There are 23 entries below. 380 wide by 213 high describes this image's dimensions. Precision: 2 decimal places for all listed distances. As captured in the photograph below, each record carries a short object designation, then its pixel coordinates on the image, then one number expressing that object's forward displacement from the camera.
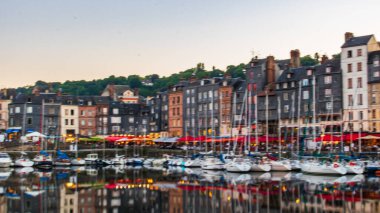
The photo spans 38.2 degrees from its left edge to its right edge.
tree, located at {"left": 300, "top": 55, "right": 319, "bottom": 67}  122.97
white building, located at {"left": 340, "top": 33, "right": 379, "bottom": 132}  69.00
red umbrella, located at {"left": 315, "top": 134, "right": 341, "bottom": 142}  63.80
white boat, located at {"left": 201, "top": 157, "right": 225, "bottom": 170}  62.25
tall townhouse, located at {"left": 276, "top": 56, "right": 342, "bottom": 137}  71.38
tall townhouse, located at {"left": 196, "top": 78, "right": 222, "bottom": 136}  88.56
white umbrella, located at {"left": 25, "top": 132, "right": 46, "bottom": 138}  77.64
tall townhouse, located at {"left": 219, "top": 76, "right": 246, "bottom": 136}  84.88
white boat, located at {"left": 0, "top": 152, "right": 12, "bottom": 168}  71.44
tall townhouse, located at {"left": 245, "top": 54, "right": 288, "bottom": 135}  78.75
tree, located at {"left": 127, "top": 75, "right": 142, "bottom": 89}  176.75
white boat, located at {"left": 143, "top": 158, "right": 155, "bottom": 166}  78.54
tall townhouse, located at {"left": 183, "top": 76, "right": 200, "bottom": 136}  92.69
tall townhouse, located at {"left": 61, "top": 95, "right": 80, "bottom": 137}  100.88
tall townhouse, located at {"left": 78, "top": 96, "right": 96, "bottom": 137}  103.06
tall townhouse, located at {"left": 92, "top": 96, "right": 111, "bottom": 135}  104.44
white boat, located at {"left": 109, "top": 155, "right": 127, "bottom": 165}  78.81
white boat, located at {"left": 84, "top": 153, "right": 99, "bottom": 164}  77.25
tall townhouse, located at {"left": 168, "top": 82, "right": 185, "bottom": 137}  96.38
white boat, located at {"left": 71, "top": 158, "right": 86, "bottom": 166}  76.38
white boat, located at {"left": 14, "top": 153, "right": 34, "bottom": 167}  72.50
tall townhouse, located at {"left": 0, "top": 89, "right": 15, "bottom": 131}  101.25
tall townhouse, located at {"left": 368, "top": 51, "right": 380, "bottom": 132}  67.62
